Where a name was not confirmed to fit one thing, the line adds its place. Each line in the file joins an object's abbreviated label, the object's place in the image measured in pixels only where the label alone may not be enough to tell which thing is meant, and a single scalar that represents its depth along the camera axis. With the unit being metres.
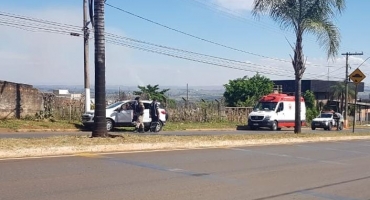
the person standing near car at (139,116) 24.45
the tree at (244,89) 53.31
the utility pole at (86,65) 28.14
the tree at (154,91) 46.66
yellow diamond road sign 28.97
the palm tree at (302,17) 23.94
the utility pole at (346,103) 53.81
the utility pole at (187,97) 38.94
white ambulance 36.31
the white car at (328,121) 44.06
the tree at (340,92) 62.72
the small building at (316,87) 63.04
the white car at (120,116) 25.75
